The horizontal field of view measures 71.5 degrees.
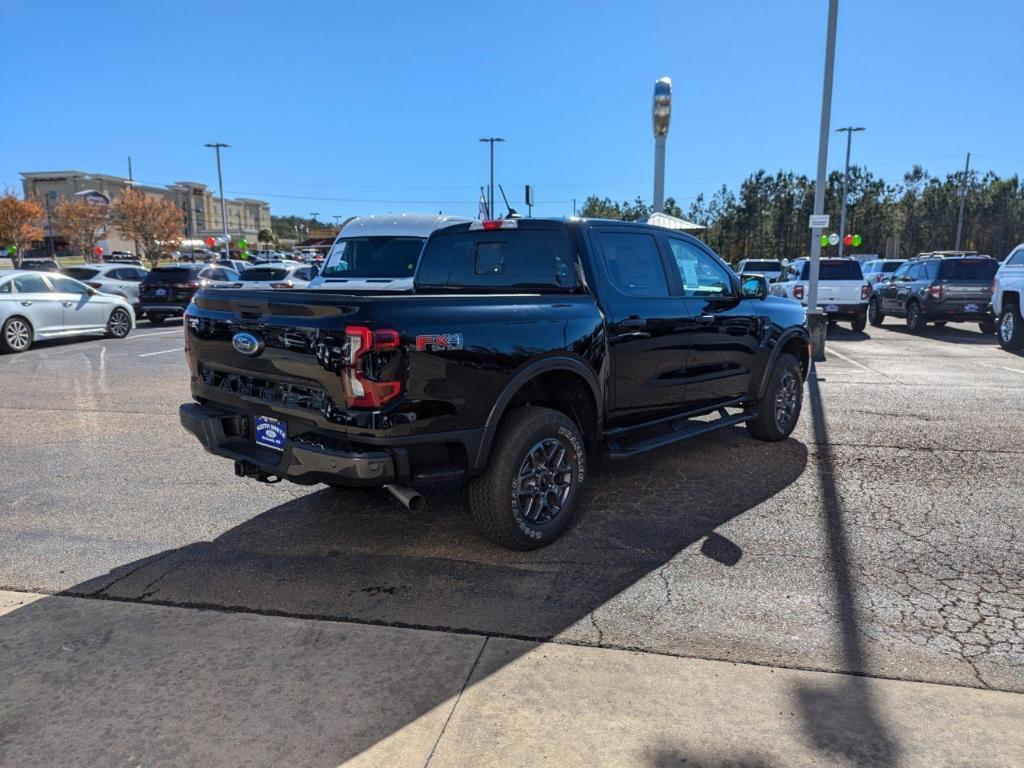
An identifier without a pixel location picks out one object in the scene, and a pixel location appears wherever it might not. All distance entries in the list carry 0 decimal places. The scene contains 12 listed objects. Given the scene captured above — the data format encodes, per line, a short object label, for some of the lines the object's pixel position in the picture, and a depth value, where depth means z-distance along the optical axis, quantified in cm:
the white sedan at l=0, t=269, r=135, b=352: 1279
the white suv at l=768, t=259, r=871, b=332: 1666
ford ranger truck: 338
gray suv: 1598
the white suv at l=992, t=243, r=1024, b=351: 1338
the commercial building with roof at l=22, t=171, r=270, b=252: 8812
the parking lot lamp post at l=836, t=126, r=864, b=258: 4270
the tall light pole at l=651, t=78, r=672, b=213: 1584
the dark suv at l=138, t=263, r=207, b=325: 1912
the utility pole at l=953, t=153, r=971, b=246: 5172
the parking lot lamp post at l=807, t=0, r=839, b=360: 1237
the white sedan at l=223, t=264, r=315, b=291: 1852
